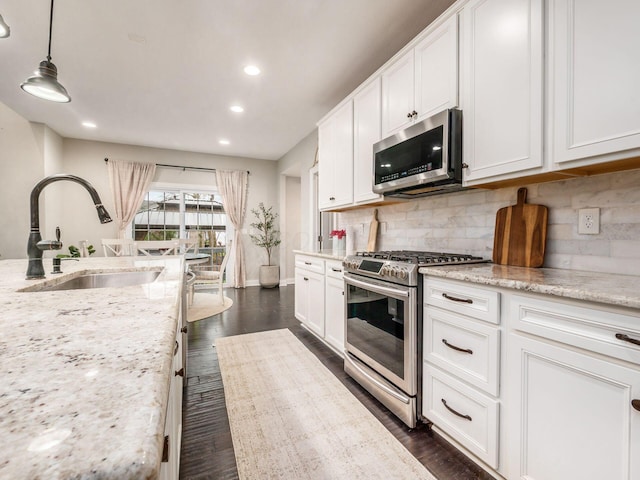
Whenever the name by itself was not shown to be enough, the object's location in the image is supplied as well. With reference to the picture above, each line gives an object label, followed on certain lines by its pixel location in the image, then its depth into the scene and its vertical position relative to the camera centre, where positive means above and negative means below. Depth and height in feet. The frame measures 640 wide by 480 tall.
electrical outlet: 4.82 +0.30
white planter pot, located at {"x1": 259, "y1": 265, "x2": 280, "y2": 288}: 19.11 -2.47
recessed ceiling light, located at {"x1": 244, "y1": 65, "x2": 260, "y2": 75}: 9.26 +5.32
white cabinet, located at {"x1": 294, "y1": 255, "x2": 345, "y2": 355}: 8.62 -1.96
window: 17.98 +1.18
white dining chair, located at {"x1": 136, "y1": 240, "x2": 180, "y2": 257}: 11.61 -0.30
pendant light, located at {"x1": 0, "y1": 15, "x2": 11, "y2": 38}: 4.96 +3.53
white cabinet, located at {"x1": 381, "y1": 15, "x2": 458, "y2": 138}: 5.96 +3.56
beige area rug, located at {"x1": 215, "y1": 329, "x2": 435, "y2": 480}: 4.74 -3.64
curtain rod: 17.81 +4.32
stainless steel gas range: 5.64 -1.86
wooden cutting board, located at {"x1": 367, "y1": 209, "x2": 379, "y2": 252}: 9.78 +0.17
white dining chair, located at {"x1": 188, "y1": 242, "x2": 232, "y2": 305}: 13.97 -1.91
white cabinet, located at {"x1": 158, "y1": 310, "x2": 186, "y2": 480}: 1.87 -1.66
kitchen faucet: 4.19 -0.04
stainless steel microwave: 5.83 +1.76
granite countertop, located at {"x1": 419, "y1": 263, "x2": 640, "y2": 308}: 3.27 -0.57
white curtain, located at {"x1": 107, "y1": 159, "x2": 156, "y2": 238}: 16.55 +2.84
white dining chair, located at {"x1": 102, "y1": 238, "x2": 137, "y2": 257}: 12.83 -0.51
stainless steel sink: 5.10 -0.76
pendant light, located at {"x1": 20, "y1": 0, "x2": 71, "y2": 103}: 5.84 +3.12
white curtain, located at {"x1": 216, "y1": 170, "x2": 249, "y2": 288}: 19.24 +2.28
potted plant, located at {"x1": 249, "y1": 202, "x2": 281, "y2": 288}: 19.16 -0.03
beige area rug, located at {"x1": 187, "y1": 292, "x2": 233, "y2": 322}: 12.80 -3.33
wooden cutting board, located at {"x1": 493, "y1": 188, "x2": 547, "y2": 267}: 5.49 +0.09
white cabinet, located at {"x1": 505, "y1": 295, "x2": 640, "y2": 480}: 3.15 -1.82
